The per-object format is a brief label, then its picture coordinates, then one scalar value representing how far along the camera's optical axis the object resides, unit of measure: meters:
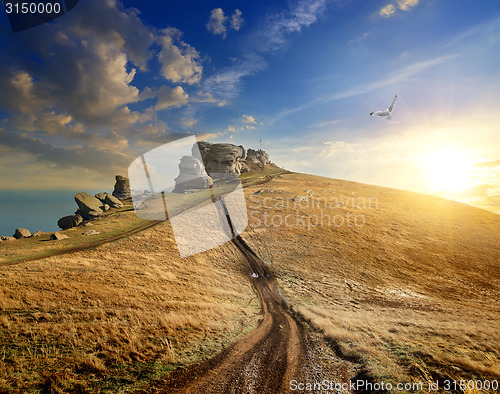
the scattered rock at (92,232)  31.42
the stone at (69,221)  41.59
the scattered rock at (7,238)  32.43
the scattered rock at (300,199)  53.72
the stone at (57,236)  28.77
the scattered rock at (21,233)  35.25
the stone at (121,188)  74.16
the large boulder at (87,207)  48.12
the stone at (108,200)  57.54
